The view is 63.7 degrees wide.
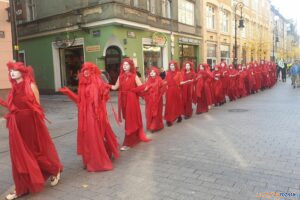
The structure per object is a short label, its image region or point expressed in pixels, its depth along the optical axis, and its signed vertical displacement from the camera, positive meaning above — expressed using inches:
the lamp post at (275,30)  1550.4 +278.2
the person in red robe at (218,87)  384.1 -20.5
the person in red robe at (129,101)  195.8 -19.1
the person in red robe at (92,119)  153.2 -25.7
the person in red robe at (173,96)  271.3 -22.3
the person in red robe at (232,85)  437.5 -19.0
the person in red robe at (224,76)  409.3 -2.4
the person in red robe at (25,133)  125.0 -28.0
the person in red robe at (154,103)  240.0 -26.2
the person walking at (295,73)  605.0 -0.8
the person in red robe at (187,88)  297.7 -15.2
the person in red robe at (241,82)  467.4 -15.1
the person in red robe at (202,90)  325.1 -19.5
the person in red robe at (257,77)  544.8 -7.7
